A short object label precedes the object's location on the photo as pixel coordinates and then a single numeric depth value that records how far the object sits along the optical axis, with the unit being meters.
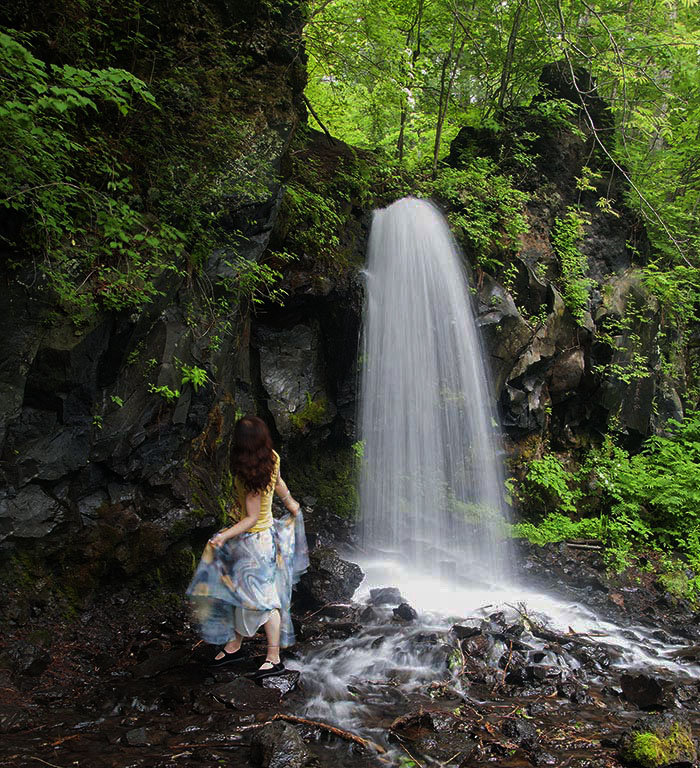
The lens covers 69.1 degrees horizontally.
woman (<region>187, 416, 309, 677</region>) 3.68
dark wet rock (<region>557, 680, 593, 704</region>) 4.25
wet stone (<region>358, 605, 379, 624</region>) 5.60
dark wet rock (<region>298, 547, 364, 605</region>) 5.89
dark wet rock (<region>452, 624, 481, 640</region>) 5.24
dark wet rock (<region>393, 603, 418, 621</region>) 5.70
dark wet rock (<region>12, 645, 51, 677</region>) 3.80
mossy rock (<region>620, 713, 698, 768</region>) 3.09
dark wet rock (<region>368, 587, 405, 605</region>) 6.17
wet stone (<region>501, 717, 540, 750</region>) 3.43
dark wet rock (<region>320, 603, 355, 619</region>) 5.63
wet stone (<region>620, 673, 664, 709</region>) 4.29
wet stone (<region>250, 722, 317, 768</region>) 2.84
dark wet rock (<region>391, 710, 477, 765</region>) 3.25
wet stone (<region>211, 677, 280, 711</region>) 3.52
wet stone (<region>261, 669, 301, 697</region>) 3.79
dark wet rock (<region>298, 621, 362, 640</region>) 5.04
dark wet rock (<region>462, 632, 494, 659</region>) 4.95
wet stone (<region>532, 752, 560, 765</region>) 3.23
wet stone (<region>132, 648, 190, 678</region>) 3.97
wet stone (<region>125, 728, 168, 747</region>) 3.03
